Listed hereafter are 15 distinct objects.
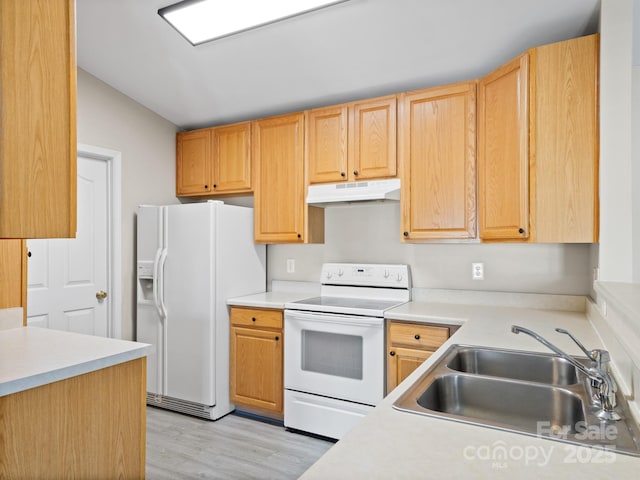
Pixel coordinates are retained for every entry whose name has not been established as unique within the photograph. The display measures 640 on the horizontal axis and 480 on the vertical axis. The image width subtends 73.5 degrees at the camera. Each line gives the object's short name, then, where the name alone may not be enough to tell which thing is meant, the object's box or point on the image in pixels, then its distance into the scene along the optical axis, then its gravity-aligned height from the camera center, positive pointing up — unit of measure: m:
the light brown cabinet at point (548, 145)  2.09 +0.47
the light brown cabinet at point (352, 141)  2.85 +0.67
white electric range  2.59 -0.76
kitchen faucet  1.05 -0.37
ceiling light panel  2.27 +1.24
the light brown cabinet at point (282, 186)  3.16 +0.39
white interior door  2.95 -0.24
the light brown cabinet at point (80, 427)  1.33 -0.66
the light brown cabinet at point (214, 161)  3.43 +0.64
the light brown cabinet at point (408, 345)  2.43 -0.62
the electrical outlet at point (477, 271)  2.86 -0.22
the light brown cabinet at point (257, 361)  2.95 -0.88
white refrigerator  3.04 -0.42
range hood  2.80 +0.31
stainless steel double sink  0.99 -0.46
